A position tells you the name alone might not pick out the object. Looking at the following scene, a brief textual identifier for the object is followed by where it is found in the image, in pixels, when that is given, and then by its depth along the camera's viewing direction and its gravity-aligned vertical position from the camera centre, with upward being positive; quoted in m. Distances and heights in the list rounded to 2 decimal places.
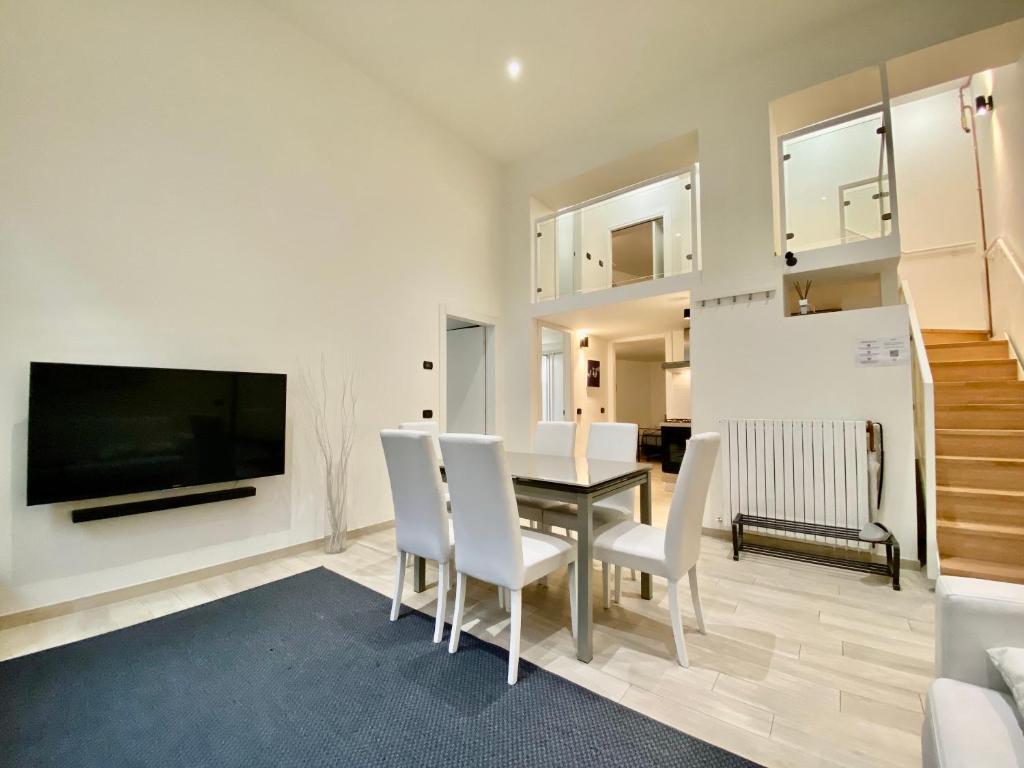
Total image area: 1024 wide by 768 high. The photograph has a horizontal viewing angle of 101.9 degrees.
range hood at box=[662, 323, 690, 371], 6.64 +0.80
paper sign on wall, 3.05 +0.34
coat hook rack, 3.59 +0.89
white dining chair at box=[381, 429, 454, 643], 1.98 -0.52
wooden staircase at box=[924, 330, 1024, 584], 2.56 -0.51
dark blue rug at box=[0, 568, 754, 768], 1.39 -1.19
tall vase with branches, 3.44 -0.32
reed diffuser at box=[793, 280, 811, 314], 3.60 +1.00
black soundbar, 2.36 -0.65
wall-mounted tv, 2.25 -0.17
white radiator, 3.10 -0.59
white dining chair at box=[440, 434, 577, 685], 1.74 -0.58
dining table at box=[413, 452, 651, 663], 1.90 -0.45
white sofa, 0.85 -0.71
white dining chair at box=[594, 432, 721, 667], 1.83 -0.71
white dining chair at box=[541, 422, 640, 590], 2.41 -0.44
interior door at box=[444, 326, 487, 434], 5.43 +0.24
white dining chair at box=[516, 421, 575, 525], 3.30 -0.32
